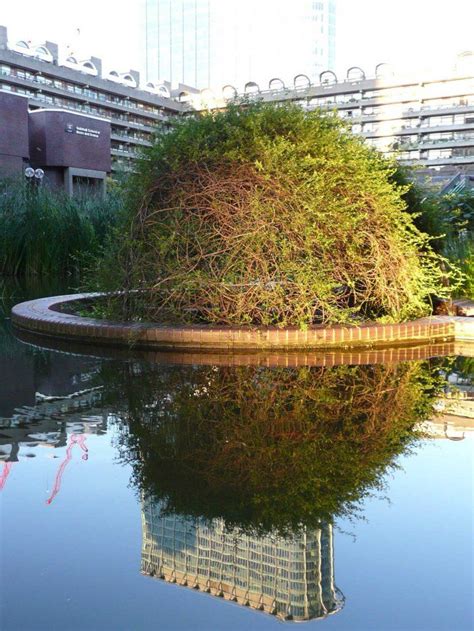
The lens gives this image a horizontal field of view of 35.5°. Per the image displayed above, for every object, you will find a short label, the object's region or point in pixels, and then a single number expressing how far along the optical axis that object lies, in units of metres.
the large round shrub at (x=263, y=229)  6.89
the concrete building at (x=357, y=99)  62.99
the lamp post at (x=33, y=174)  26.36
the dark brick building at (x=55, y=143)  35.22
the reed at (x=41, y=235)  15.48
